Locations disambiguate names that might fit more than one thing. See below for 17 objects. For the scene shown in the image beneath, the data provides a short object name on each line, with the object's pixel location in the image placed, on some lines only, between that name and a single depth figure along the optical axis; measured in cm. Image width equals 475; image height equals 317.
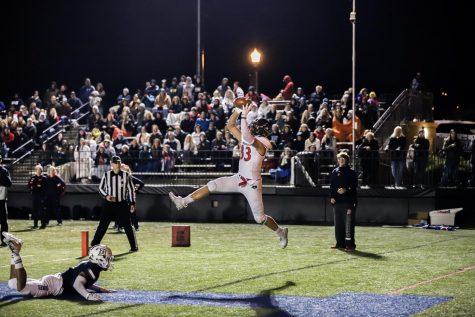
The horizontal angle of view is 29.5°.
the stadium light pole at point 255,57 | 3091
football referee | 1773
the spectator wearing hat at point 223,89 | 3278
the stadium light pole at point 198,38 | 3641
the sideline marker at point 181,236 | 1911
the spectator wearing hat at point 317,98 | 3106
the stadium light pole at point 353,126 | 2383
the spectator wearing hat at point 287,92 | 3288
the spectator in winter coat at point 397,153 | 2544
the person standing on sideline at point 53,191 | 2573
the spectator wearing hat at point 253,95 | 3088
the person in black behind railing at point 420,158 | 2534
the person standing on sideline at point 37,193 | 2539
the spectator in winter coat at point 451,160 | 2498
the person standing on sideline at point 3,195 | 1983
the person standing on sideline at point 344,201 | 1834
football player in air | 1538
